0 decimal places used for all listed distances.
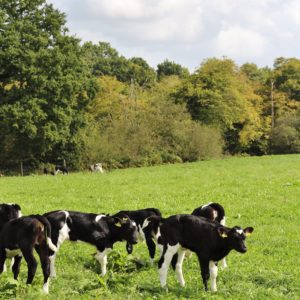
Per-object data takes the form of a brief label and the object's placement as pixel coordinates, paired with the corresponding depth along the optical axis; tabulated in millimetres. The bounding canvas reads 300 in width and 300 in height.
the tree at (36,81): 46594
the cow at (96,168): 48247
